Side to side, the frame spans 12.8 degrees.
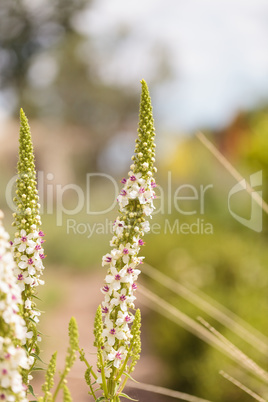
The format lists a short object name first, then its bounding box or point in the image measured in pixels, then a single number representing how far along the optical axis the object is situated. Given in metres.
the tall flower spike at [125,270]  1.22
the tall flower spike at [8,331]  1.09
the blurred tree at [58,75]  12.61
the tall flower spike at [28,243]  1.21
